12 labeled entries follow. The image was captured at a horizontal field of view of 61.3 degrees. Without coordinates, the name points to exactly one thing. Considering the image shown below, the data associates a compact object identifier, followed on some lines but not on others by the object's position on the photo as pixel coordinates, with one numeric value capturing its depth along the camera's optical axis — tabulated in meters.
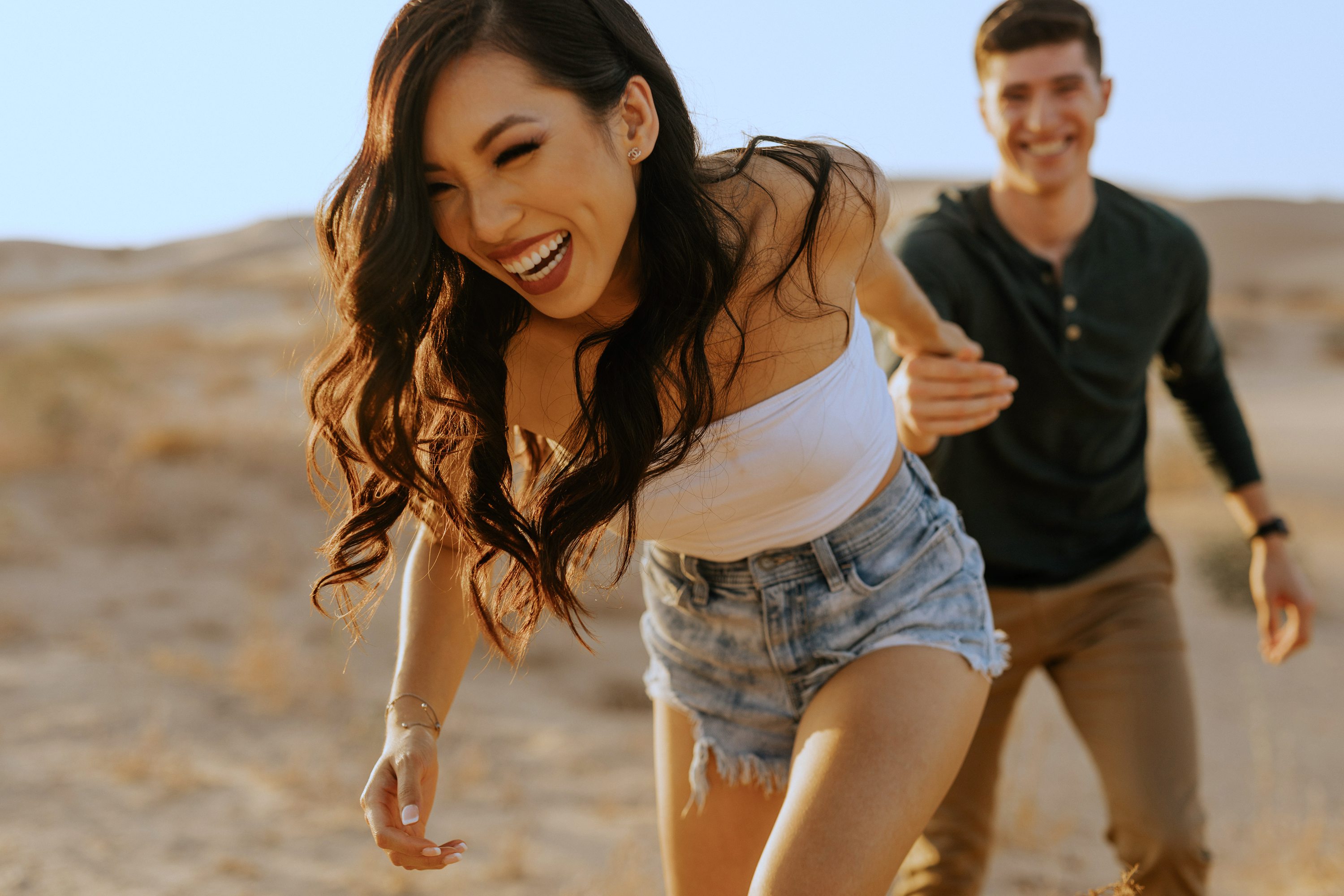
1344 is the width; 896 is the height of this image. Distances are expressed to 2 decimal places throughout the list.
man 3.11
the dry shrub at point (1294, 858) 4.35
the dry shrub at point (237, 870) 4.21
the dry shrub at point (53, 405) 8.66
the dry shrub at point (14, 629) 6.14
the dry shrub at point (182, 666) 5.89
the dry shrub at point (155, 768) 4.82
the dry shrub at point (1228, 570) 8.44
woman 1.79
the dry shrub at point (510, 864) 4.42
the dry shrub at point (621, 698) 6.47
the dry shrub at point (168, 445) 8.77
